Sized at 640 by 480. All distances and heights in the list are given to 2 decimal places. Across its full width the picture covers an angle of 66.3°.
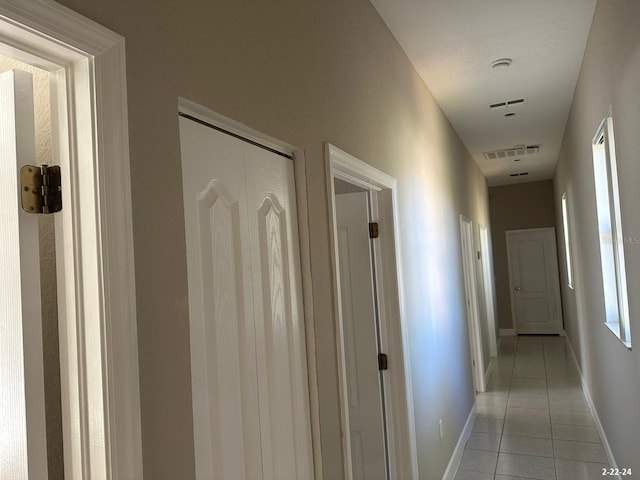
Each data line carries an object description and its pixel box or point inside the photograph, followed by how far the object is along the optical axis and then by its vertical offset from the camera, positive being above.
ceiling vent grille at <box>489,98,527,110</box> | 4.50 +1.43
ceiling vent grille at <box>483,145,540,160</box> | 6.47 +1.44
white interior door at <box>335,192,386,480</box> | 2.58 -0.38
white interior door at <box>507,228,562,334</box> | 9.55 -0.49
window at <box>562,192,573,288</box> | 6.18 +0.17
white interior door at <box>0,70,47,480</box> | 0.85 -0.03
